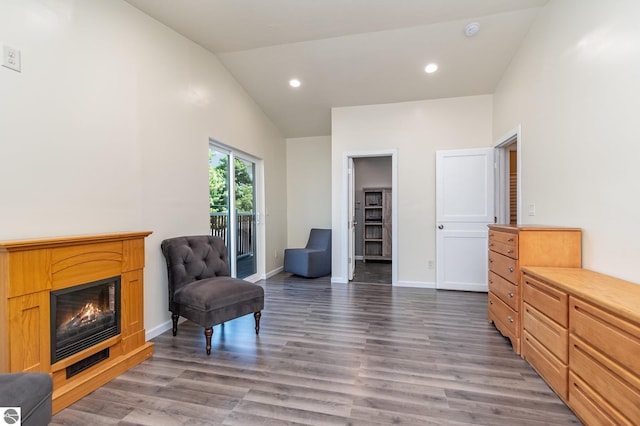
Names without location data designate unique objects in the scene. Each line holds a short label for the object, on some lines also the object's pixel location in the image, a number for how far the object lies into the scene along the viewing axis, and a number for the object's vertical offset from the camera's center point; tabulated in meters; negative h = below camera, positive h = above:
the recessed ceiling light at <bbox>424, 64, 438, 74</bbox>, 3.69 +1.87
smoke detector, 3.04 +1.97
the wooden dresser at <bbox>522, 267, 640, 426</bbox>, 1.27 -0.68
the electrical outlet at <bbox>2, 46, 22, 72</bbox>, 1.67 +0.92
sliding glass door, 3.81 +0.12
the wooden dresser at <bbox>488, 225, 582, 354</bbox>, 2.22 -0.33
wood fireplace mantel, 1.51 -0.50
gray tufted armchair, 2.39 -0.66
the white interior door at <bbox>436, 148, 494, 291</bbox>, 4.13 -0.04
